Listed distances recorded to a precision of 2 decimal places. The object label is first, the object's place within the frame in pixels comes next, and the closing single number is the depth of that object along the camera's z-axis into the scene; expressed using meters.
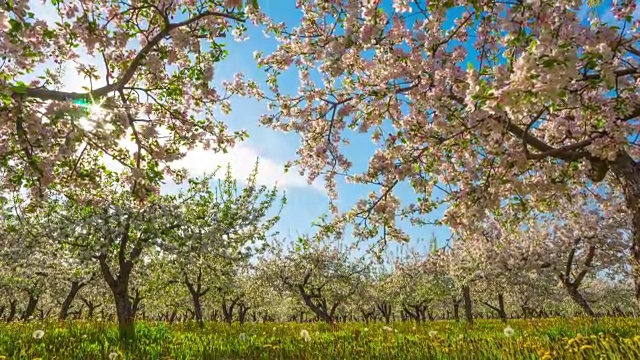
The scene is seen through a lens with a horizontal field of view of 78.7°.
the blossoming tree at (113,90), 5.02
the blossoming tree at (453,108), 4.71
